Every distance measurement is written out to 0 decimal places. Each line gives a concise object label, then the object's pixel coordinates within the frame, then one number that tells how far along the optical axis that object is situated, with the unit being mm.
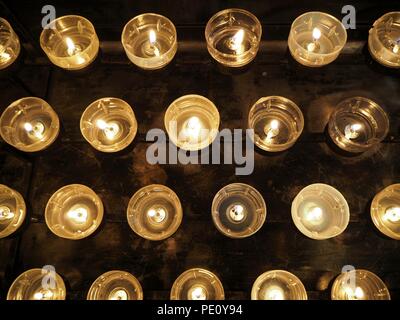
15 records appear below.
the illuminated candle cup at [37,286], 247
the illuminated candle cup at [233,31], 291
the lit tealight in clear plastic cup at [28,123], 271
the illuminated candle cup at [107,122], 272
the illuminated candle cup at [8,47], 284
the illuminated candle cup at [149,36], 289
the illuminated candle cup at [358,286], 242
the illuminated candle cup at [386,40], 270
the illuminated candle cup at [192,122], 261
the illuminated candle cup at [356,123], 266
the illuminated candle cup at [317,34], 279
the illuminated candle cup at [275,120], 274
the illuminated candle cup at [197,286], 241
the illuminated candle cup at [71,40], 277
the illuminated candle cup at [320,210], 250
